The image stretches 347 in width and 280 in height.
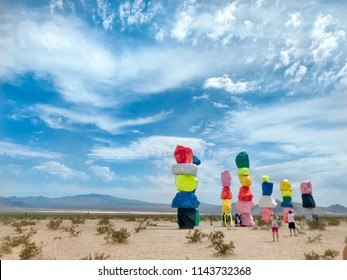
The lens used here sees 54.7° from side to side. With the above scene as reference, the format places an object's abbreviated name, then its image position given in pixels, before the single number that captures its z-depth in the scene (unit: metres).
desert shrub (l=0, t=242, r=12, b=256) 10.78
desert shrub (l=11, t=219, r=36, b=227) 22.99
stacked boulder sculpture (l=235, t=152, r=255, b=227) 21.78
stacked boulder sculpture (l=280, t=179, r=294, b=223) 24.47
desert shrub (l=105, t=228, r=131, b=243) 12.78
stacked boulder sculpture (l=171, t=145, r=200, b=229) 17.06
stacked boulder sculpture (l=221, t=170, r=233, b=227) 22.28
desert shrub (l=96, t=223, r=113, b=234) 16.85
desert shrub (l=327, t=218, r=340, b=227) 26.25
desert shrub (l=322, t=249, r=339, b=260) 9.35
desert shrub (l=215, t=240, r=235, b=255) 10.05
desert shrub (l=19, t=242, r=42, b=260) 9.43
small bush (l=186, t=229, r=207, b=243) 12.59
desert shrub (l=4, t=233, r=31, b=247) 11.71
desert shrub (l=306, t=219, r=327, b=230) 20.30
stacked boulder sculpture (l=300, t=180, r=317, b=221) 23.62
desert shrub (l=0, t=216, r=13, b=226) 25.13
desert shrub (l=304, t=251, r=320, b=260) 8.75
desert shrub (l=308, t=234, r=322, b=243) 13.11
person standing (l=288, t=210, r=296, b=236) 15.41
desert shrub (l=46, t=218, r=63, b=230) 19.81
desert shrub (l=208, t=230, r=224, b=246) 11.72
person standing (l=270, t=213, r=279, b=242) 13.55
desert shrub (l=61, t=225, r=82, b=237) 16.04
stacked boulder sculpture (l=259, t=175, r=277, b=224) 22.72
